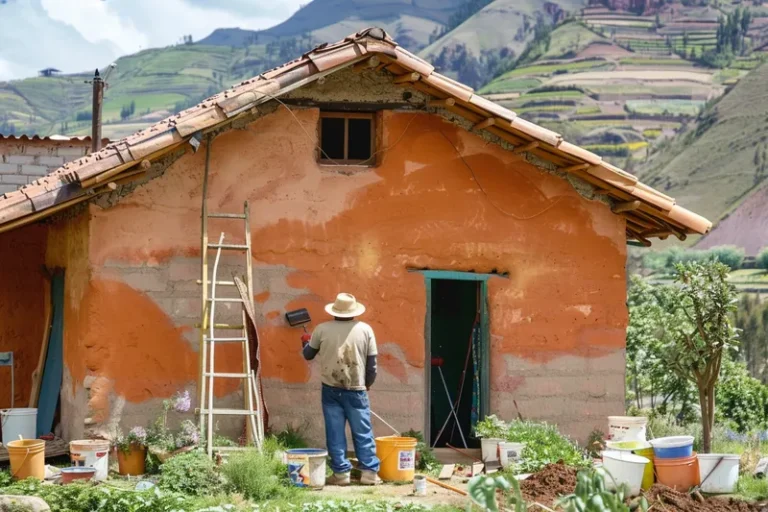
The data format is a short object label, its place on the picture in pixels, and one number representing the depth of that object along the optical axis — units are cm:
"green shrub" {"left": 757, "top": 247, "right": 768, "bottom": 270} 10231
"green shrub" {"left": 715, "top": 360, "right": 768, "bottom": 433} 2458
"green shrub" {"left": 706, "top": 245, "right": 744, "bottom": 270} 9803
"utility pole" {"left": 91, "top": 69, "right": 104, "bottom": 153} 2177
